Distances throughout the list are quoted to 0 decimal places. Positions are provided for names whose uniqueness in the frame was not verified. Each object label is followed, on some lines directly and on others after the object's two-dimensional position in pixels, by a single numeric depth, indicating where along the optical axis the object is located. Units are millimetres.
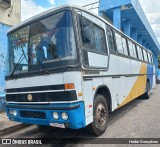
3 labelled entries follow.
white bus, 4172
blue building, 16312
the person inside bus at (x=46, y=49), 4398
